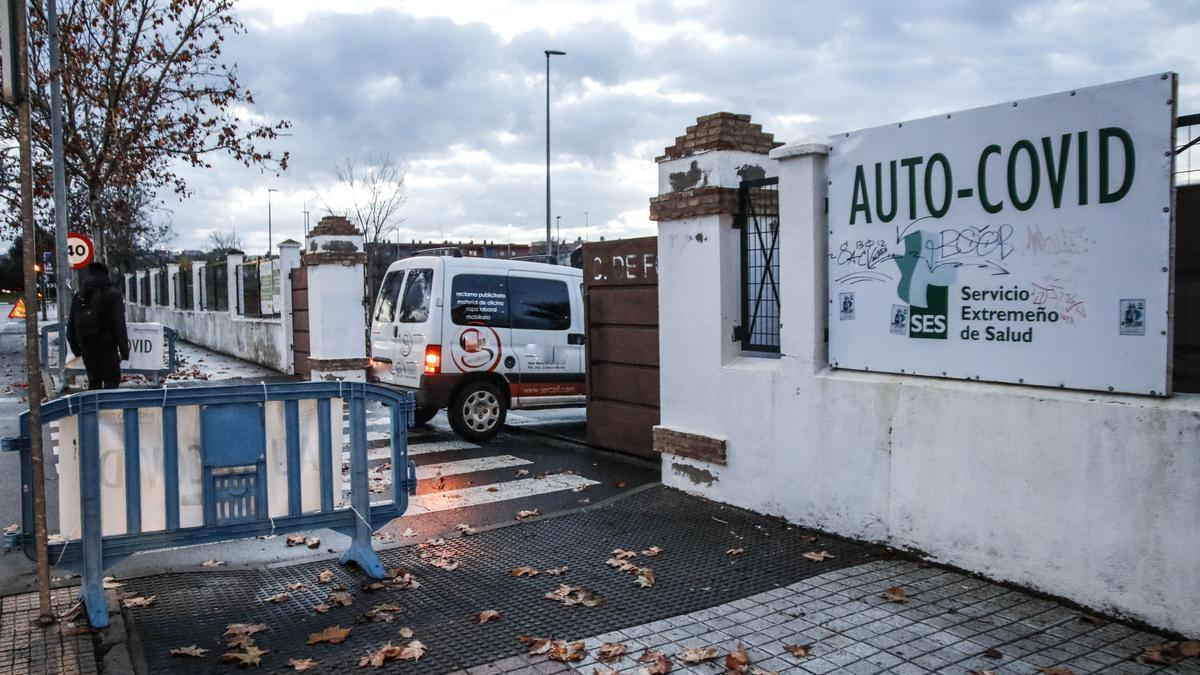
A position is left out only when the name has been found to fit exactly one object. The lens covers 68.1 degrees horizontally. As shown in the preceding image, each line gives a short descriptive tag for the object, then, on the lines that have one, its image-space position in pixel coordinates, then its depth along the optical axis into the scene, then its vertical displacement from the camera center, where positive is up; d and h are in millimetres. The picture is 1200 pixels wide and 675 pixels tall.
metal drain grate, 4469 -1697
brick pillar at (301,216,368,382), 15219 +112
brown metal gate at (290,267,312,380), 16922 -289
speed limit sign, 16719 +1125
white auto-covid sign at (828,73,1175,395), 4562 +315
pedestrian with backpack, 11719 -249
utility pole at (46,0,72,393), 13633 +2449
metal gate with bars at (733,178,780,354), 7102 +279
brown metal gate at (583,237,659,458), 8836 -430
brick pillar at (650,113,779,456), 7234 +335
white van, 10305 -406
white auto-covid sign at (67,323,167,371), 14031 -597
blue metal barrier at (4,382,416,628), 4629 -909
